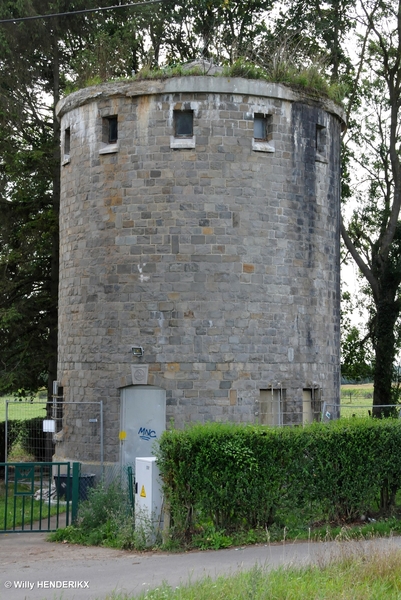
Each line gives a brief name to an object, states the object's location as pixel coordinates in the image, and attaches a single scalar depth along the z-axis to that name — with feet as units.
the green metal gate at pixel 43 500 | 47.06
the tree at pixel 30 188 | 81.76
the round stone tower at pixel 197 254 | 57.88
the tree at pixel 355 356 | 107.34
